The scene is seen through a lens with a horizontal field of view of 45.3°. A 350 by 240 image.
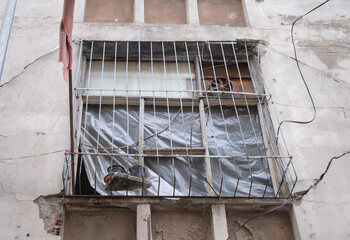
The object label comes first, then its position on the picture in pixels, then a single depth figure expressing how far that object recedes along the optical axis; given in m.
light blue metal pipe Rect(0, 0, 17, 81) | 3.73
